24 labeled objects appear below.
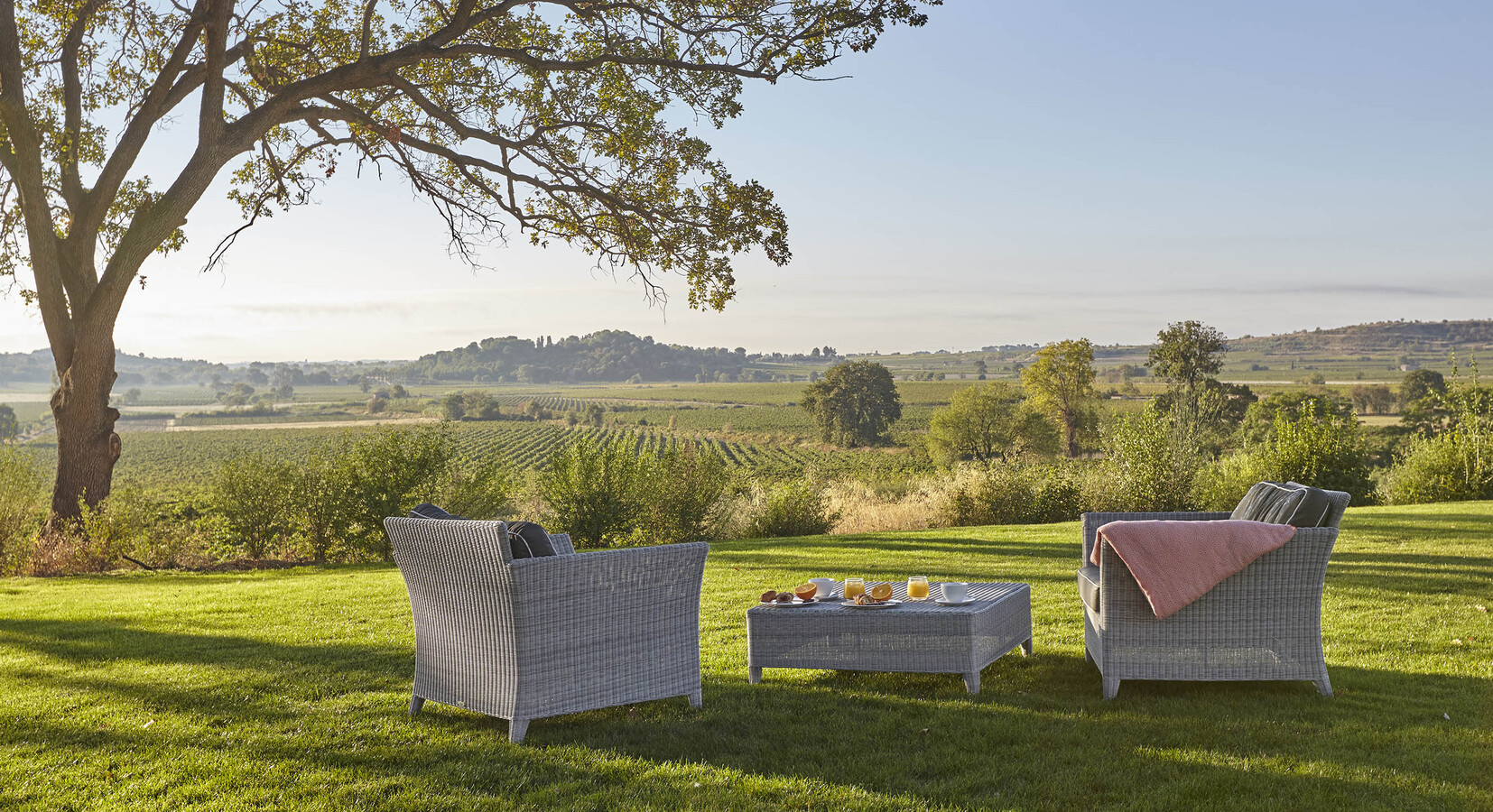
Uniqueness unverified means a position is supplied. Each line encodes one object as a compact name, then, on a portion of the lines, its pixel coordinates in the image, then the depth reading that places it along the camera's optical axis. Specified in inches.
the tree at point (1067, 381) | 1790.1
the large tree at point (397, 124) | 358.3
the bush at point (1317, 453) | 510.6
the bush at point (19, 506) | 365.4
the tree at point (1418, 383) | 1662.2
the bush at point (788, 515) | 500.7
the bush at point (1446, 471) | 505.0
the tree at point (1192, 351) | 1347.2
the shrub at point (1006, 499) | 523.8
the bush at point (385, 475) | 408.8
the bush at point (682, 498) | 478.0
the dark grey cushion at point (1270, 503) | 149.2
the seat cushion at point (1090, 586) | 157.5
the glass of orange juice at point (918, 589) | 157.9
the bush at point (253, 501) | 401.1
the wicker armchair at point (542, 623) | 125.0
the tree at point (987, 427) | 1847.9
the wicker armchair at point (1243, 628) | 140.1
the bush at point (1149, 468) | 479.5
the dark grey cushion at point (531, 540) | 129.3
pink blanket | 137.7
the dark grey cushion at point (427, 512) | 143.0
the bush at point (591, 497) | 459.8
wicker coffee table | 146.9
